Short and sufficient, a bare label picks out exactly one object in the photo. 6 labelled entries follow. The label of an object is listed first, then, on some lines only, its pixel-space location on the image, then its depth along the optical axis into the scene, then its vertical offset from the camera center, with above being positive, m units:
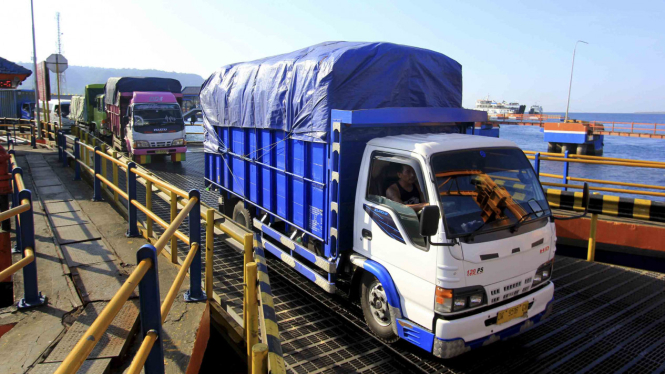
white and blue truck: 4.15 -0.74
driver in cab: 4.46 -0.63
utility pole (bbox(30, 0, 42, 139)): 19.62 +2.15
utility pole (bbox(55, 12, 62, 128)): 16.71 +1.85
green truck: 24.91 +0.44
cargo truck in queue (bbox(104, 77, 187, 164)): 17.31 -0.10
